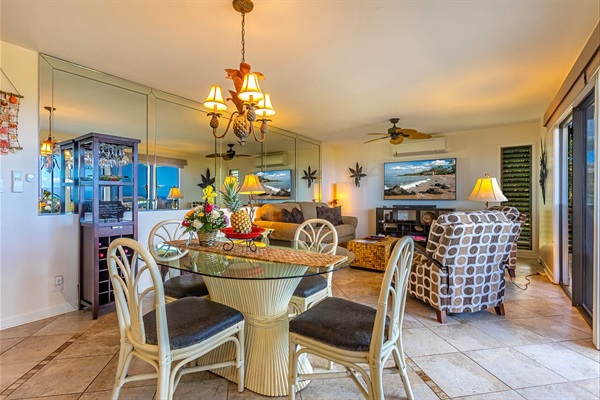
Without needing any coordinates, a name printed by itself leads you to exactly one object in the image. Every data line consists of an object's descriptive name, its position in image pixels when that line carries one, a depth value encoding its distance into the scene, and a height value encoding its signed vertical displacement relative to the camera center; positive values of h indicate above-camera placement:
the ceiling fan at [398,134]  4.81 +1.13
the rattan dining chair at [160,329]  1.32 -0.64
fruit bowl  2.10 -0.25
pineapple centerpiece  2.14 -0.09
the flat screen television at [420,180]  6.04 +0.46
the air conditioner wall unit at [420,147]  6.05 +1.15
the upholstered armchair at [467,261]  2.52 -0.53
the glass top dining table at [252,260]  1.54 -0.37
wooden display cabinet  2.73 -0.02
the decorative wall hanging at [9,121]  2.46 +0.67
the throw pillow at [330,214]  5.82 -0.28
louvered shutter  5.33 +0.37
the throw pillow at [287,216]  5.12 -0.27
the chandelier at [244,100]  1.96 +0.73
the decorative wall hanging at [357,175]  7.10 +0.63
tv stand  6.00 -0.40
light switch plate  2.55 +0.16
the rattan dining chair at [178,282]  2.02 -0.61
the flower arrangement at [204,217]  2.08 -0.12
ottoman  4.34 -0.78
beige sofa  4.87 -0.38
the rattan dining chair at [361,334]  1.31 -0.64
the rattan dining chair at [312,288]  1.98 -0.61
